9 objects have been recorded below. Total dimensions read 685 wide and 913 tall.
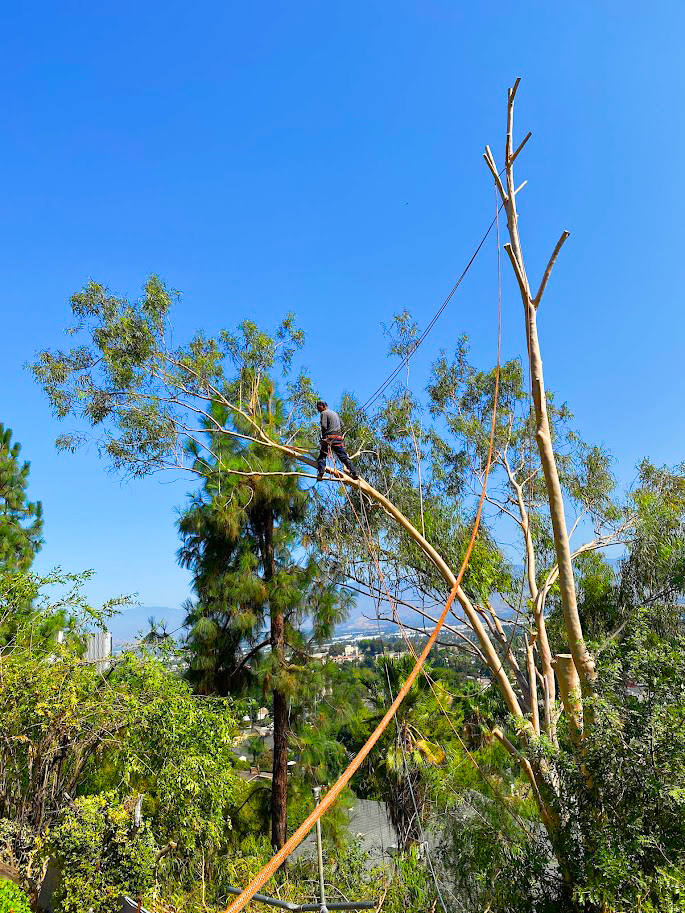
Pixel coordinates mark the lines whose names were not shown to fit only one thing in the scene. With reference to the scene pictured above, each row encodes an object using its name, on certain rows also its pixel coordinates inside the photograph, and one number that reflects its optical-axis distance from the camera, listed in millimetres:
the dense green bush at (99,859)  6645
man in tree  7230
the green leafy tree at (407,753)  12078
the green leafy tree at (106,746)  7809
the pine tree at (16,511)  15312
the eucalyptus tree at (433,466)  5934
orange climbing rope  1968
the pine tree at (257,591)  12062
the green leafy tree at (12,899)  5962
